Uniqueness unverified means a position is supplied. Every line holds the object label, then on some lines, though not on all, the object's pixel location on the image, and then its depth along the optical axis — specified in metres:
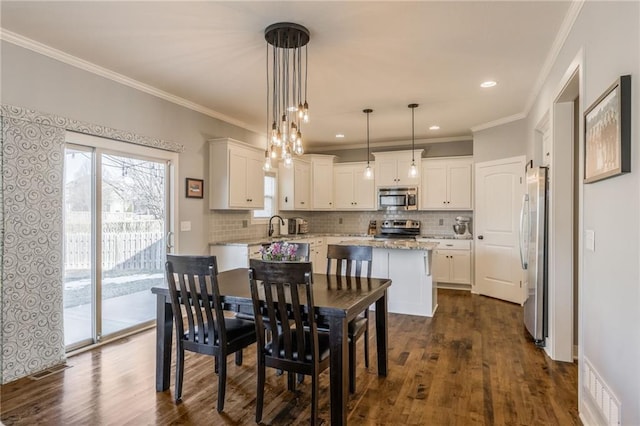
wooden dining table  2.13
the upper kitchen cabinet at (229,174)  4.95
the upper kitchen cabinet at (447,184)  6.41
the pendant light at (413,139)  4.70
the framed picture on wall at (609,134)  1.68
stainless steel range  6.86
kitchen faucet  6.38
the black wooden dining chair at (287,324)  2.11
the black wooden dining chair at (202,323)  2.39
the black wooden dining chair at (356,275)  2.66
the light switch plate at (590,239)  2.13
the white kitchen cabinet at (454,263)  6.12
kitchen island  4.59
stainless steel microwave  6.75
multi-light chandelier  2.79
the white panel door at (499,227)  5.28
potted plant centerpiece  2.77
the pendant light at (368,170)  4.87
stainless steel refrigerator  3.39
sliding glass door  3.44
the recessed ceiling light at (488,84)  3.96
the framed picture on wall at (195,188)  4.68
